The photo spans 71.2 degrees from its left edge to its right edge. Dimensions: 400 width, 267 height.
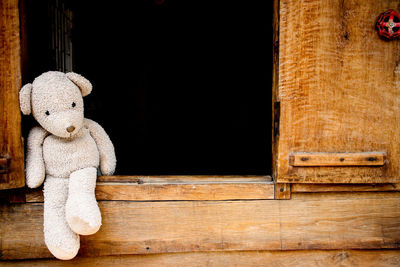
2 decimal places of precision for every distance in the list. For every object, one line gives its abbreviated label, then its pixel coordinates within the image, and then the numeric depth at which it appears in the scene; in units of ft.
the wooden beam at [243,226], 3.69
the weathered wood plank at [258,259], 3.81
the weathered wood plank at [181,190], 3.66
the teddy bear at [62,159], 3.15
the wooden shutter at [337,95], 3.48
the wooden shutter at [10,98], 3.26
